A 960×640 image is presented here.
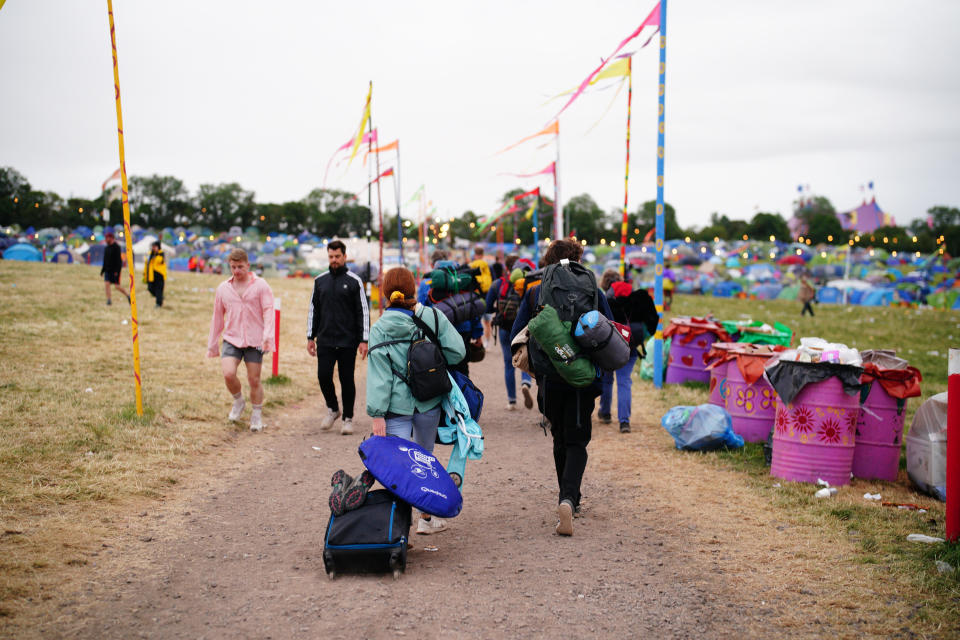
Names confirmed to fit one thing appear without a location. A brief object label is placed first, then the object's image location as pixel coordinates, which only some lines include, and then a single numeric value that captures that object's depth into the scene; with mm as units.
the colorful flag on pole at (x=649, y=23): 11281
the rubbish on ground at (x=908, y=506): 5879
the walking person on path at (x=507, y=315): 9477
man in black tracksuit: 8203
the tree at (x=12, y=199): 77625
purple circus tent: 83188
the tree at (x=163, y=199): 115312
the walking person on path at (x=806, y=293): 31906
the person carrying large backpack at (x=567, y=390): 5113
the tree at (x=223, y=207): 116688
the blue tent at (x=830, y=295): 48288
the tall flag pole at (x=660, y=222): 11227
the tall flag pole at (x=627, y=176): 13305
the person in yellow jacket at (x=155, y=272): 19672
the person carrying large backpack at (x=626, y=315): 8688
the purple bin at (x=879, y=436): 6652
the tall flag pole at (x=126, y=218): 7523
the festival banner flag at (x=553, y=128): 22406
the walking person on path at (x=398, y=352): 4855
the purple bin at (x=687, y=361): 11688
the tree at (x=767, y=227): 114000
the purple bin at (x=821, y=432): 6375
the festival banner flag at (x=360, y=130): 16062
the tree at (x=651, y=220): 110750
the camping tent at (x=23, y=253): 44312
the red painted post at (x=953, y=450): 4812
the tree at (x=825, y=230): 109875
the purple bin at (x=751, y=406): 7834
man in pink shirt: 7875
